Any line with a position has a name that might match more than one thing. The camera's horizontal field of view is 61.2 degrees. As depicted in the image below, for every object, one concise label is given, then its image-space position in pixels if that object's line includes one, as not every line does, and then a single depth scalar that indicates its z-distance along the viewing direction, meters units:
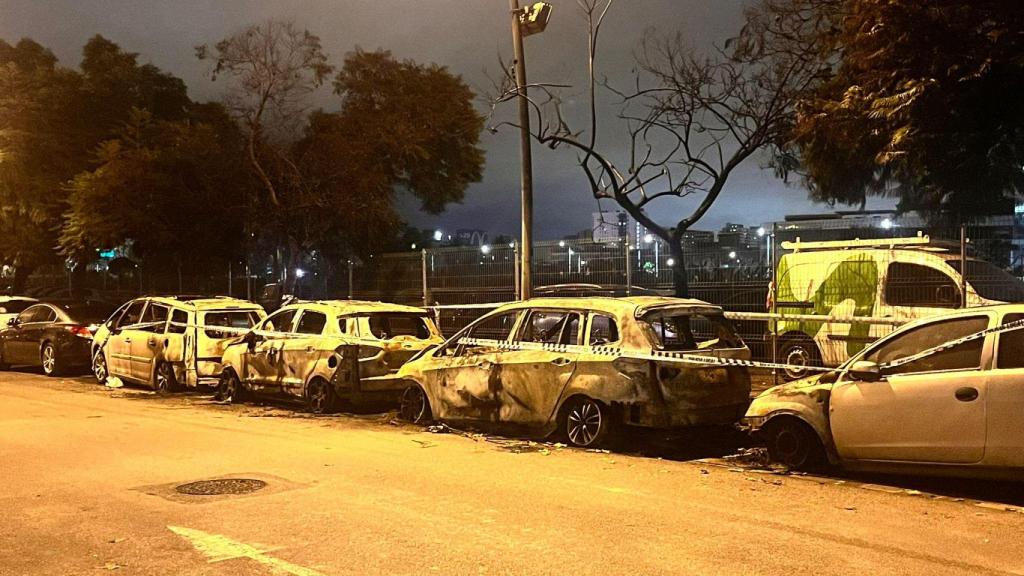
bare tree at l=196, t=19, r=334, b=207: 20.31
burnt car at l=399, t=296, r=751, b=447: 8.38
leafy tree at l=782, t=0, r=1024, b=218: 12.38
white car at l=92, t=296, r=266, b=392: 13.78
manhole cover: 6.98
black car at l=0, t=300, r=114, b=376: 17.03
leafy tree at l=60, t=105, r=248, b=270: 22.50
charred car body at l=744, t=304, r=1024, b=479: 6.41
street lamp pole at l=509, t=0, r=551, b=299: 13.23
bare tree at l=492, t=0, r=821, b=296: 16.73
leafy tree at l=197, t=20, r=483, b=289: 21.43
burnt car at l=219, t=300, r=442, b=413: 11.37
